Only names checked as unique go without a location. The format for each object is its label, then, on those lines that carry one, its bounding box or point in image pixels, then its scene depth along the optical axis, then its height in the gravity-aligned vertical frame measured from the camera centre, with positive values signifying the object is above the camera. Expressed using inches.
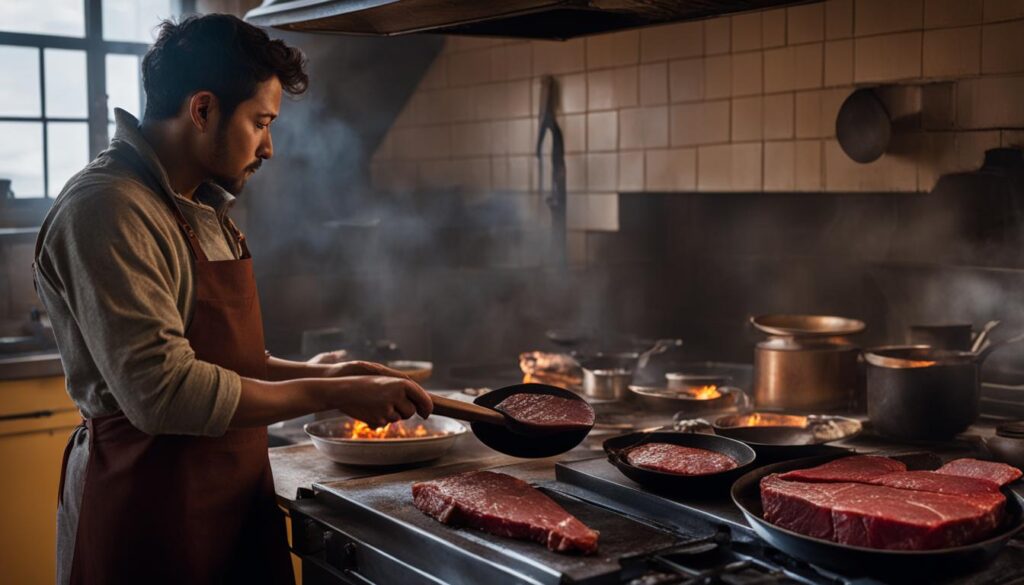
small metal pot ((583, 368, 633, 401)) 126.0 -14.6
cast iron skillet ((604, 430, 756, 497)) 78.8 -15.9
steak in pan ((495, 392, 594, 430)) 88.3 -12.8
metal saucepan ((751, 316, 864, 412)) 118.5 -12.3
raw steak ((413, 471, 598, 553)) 68.8 -17.4
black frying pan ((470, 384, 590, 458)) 89.2 -15.3
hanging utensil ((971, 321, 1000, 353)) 112.8 -8.2
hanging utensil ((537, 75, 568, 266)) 179.2 +16.4
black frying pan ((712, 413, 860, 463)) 95.3 -15.9
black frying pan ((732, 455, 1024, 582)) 61.4 -17.4
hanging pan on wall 129.5 +16.7
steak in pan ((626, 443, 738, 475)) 80.4 -15.6
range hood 85.8 +22.0
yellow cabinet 150.0 -31.0
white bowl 94.8 -17.0
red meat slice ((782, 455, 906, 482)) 75.8 -15.4
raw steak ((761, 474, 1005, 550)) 63.0 -15.6
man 69.0 -5.5
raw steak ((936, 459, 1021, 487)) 76.0 -15.5
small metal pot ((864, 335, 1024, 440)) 102.2 -13.2
